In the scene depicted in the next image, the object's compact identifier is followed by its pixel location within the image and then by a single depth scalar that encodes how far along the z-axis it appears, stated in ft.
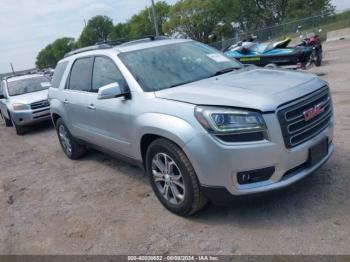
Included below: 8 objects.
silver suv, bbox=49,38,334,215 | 11.16
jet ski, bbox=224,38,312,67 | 38.24
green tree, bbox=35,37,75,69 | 375.16
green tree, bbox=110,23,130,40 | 296.30
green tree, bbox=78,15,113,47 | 311.68
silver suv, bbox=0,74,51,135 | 34.63
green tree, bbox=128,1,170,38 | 260.83
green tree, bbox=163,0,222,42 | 197.36
